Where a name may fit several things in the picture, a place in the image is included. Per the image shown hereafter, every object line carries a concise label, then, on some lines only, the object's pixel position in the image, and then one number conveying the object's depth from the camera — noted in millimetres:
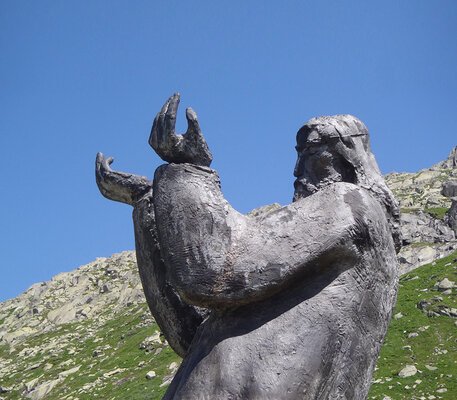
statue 3982
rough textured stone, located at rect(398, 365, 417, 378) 31044
